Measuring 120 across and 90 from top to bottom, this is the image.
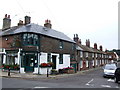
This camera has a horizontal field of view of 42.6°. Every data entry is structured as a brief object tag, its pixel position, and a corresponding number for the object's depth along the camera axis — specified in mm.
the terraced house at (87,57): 37406
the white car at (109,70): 19672
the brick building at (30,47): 21734
